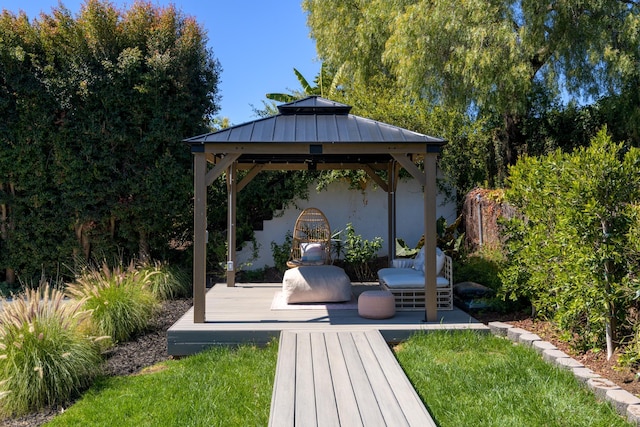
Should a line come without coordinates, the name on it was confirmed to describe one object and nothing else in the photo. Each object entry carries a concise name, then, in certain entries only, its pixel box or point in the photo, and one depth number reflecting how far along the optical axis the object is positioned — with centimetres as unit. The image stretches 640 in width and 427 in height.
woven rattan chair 837
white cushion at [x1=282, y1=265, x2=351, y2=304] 664
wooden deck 527
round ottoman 581
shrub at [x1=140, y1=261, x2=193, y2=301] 800
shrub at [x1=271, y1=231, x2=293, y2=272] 1002
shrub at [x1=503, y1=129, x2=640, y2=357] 414
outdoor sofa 627
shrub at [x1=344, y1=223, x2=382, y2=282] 988
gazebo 562
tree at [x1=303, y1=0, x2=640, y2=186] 896
